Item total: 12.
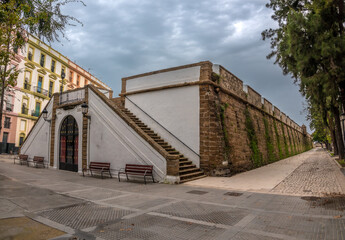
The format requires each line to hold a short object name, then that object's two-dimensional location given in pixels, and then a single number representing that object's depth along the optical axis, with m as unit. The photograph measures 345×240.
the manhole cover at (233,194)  6.85
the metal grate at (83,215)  4.33
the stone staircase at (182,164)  9.61
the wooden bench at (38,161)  15.28
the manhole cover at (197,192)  7.29
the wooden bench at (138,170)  9.17
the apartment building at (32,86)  26.80
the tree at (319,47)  8.14
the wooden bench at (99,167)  10.82
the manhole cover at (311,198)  6.14
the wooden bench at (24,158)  16.52
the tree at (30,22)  5.13
